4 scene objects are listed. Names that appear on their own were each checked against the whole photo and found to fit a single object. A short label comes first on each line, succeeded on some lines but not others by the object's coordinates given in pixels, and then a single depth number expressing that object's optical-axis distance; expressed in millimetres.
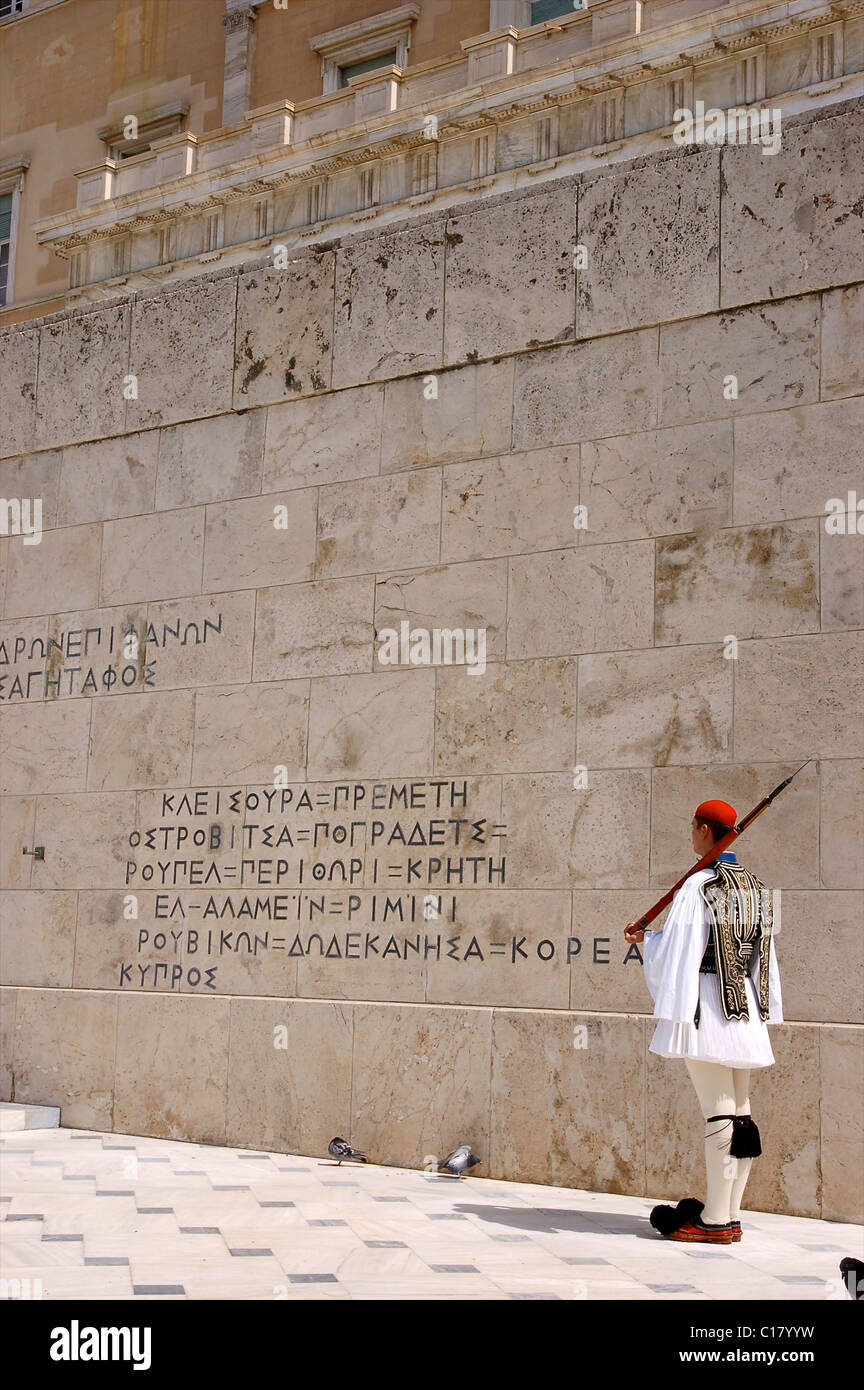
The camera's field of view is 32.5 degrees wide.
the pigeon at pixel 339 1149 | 8852
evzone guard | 6812
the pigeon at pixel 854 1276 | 4957
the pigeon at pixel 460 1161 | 8453
